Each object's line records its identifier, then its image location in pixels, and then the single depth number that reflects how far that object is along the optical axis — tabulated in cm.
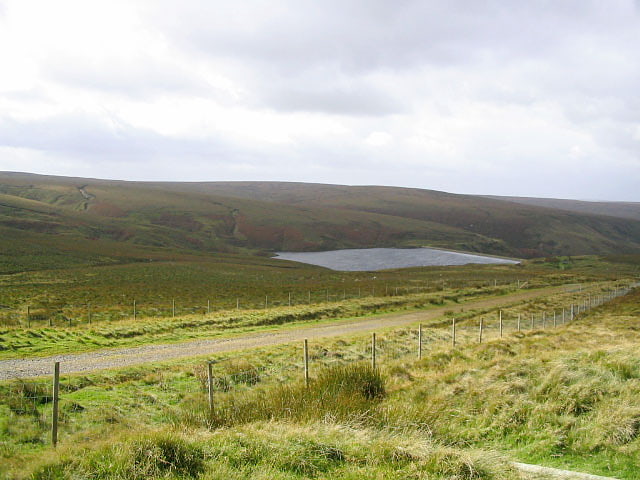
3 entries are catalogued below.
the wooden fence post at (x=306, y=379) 1043
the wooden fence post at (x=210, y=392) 889
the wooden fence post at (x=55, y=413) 778
